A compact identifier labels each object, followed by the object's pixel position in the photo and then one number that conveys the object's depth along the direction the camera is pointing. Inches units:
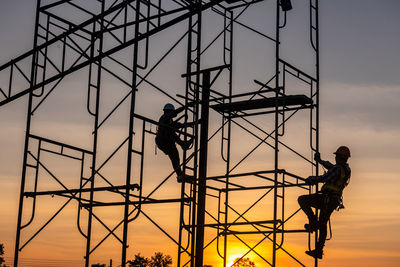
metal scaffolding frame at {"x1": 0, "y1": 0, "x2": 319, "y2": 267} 591.5
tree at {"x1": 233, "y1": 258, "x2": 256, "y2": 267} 1737.5
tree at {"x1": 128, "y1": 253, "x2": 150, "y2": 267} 2047.2
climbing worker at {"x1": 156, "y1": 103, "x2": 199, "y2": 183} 624.0
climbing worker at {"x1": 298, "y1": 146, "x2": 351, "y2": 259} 607.2
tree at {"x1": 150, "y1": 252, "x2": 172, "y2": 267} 2075.5
